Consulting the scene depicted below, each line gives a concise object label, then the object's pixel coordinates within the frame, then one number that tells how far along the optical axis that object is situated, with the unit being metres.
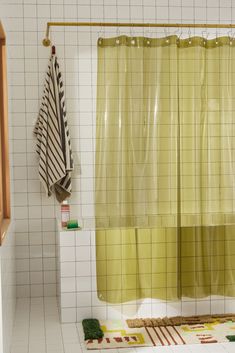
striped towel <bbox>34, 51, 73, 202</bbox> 4.02
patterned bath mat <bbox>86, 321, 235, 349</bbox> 3.36
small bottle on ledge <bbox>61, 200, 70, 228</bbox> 3.85
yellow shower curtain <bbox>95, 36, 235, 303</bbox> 3.77
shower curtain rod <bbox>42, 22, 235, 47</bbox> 3.79
